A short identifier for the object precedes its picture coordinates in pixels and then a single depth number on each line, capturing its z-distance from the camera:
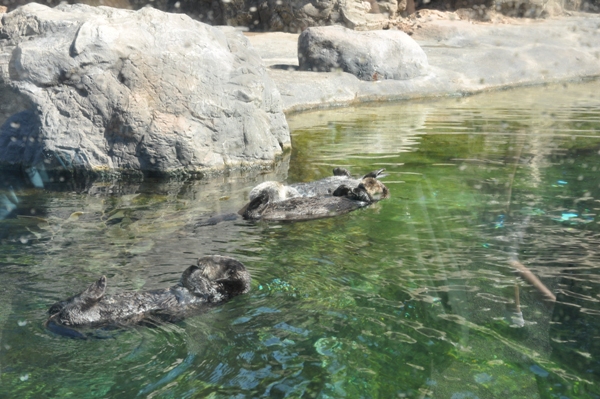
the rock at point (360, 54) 13.46
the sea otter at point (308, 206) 6.11
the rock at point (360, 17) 18.97
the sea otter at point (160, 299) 3.80
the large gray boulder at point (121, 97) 7.45
